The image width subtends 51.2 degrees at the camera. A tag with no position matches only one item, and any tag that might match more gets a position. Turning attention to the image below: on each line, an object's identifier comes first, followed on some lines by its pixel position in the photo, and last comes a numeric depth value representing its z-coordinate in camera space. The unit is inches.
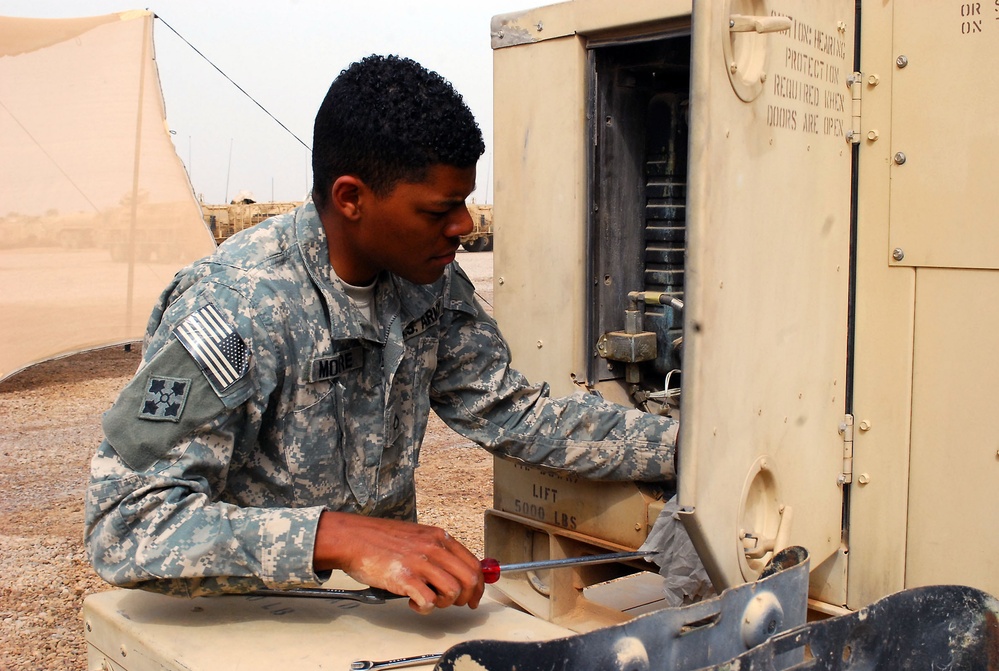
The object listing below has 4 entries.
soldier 68.0
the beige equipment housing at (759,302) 65.9
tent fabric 297.6
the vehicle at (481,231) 725.3
